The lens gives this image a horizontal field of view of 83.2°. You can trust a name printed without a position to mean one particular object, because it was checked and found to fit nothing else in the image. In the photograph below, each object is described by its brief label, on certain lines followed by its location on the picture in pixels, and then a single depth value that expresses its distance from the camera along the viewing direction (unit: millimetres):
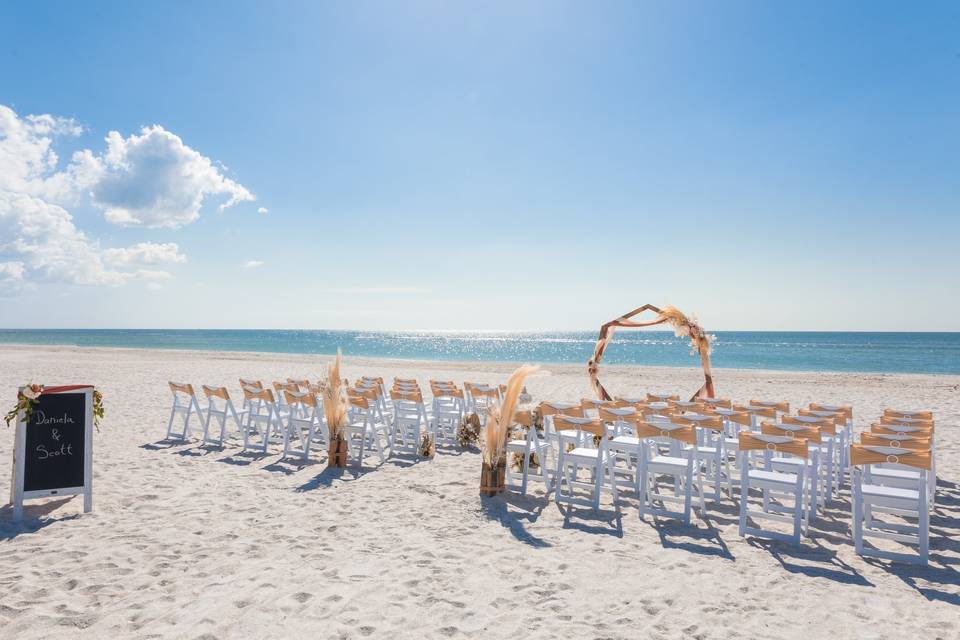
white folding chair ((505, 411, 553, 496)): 5406
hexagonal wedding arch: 8882
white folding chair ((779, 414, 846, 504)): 5148
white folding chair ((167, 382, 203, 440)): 7648
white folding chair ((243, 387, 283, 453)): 7059
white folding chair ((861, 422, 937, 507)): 4469
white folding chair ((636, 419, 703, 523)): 4602
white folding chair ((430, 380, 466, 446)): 7874
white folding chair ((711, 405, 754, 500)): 5457
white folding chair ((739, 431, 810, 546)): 4133
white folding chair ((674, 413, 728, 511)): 4965
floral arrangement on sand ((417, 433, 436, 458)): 7027
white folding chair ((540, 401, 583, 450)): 5684
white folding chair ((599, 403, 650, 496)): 5598
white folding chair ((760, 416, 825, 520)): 4727
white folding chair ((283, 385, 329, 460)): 6680
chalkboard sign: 4586
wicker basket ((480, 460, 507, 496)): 5367
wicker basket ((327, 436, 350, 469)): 6354
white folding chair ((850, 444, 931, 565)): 3834
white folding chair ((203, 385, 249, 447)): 7342
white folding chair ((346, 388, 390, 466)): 6574
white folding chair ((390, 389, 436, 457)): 7102
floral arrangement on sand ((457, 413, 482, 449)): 7582
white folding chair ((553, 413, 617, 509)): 4973
